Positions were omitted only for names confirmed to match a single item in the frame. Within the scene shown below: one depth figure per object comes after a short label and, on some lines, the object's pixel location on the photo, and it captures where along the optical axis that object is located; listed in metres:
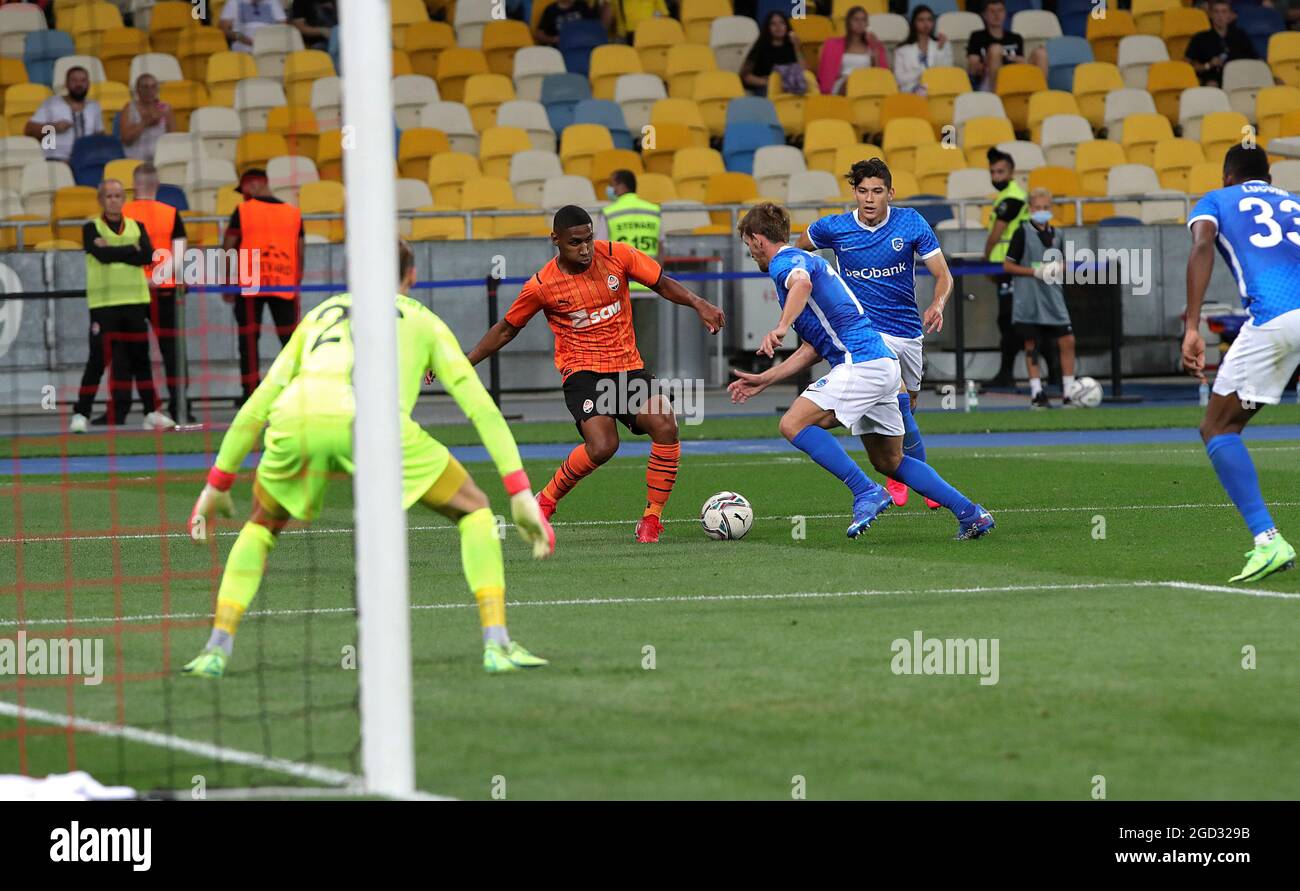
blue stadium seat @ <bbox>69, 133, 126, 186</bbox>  23.64
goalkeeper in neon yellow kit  7.27
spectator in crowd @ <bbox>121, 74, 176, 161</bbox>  23.45
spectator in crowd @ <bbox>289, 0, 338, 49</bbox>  26.08
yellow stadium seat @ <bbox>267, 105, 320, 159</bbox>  24.39
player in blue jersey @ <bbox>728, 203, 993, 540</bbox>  11.31
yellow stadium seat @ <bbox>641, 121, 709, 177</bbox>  25.77
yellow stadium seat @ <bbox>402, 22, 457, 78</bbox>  26.75
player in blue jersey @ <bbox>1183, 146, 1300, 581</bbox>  9.24
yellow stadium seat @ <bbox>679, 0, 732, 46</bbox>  27.88
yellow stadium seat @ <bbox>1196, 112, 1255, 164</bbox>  27.06
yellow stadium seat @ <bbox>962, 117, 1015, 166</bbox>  26.31
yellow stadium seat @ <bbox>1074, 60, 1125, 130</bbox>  27.98
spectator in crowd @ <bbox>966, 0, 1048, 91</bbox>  27.72
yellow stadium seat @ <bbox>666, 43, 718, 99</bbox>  26.89
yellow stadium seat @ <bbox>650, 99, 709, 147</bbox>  25.89
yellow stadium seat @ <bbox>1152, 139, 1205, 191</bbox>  26.77
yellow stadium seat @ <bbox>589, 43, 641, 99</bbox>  26.70
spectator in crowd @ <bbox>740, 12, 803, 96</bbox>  26.81
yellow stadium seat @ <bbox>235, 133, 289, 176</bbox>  23.75
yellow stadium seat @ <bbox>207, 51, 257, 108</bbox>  24.17
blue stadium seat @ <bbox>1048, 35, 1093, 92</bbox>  28.66
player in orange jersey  11.80
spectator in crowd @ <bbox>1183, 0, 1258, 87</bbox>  28.39
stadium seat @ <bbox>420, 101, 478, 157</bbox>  25.31
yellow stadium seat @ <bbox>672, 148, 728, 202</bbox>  25.39
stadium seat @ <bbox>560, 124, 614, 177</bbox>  25.09
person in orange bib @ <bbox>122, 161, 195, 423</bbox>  20.05
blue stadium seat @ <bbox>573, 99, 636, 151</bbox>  25.80
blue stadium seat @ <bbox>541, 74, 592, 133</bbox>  26.31
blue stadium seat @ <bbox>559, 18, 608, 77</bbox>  27.39
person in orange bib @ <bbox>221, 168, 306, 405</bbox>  19.28
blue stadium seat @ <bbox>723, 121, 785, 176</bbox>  26.16
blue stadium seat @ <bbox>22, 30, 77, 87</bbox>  24.89
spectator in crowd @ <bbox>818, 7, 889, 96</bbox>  27.09
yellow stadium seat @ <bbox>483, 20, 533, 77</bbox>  26.94
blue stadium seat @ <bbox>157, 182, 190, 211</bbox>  22.81
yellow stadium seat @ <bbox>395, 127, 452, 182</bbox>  25.03
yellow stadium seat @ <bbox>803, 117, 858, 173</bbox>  25.92
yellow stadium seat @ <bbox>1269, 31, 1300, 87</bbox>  28.50
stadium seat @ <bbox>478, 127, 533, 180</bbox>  25.09
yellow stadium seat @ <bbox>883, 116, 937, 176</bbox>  25.94
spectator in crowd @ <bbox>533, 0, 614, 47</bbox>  27.48
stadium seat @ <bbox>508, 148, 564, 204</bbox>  24.61
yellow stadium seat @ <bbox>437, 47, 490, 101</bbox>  26.48
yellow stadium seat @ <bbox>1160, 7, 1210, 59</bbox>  29.34
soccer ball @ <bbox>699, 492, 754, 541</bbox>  11.53
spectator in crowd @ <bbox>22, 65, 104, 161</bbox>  23.55
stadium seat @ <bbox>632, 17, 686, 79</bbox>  27.22
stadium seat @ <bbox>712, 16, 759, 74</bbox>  27.53
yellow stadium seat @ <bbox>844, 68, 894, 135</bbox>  26.75
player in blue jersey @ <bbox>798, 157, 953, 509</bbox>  12.86
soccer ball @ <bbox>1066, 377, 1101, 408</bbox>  21.81
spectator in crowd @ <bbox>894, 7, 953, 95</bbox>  27.14
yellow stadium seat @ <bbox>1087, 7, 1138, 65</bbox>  29.23
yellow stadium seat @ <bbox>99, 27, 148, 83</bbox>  24.53
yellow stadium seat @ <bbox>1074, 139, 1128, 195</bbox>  26.62
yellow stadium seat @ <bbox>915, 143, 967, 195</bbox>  25.77
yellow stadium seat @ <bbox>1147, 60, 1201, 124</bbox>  28.19
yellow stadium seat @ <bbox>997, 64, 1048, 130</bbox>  27.78
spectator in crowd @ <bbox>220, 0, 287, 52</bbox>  24.65
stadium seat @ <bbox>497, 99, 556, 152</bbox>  25.45
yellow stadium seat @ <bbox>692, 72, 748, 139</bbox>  26.66
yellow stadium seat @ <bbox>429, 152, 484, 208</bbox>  24.62
